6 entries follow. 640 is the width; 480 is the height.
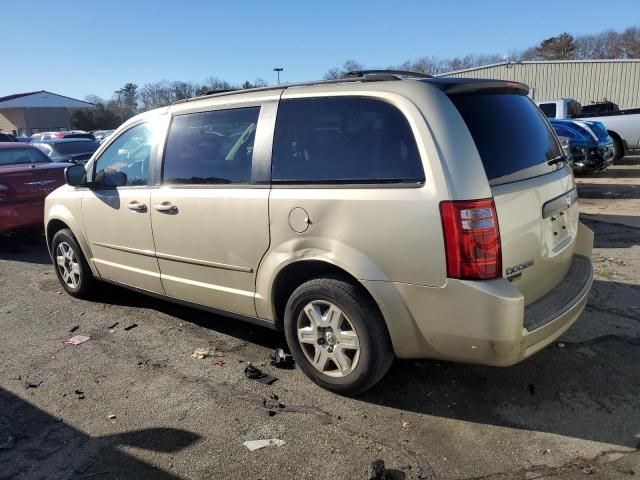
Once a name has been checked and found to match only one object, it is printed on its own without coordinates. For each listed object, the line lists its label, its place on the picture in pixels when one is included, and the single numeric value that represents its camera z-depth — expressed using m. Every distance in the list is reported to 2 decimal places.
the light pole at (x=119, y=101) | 64.47
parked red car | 7.68
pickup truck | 15.08
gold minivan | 2.81
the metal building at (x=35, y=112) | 59.81
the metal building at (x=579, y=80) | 29.28
